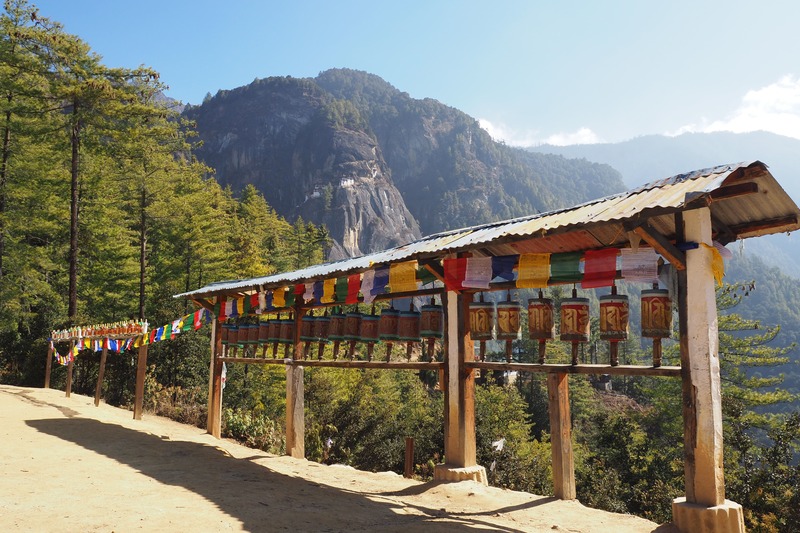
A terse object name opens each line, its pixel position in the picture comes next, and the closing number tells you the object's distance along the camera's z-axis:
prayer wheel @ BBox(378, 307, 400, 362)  7.73
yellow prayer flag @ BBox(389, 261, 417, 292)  7.20
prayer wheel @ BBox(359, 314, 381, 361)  8.12
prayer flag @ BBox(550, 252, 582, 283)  5.64
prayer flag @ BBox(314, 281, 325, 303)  8.63
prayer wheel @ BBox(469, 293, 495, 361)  6.68
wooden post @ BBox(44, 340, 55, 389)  17.77
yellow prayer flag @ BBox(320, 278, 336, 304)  8.31
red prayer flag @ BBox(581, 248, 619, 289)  5.42
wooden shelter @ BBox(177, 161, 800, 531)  4.73
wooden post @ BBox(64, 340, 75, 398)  15.17
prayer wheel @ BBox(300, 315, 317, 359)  9.39
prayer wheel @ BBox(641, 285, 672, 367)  5.15
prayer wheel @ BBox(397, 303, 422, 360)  7.65
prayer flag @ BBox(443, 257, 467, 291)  6.59
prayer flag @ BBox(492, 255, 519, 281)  6.36
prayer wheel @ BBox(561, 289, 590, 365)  5.68
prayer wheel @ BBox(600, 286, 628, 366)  5.48
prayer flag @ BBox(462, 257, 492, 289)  6.41
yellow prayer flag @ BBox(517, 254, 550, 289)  5.88
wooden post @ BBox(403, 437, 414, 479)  10.11
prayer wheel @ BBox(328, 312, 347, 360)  8.46
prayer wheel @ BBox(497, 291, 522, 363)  6.34
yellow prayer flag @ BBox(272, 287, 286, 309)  9.55
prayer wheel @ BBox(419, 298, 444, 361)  7.43
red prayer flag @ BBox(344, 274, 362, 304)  7.94
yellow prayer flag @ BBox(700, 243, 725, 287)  5.07
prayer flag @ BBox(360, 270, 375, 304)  7.59
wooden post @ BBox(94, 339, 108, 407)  14.48
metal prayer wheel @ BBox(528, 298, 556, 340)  6.01
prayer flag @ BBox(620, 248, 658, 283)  5.24
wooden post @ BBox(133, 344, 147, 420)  12.72
